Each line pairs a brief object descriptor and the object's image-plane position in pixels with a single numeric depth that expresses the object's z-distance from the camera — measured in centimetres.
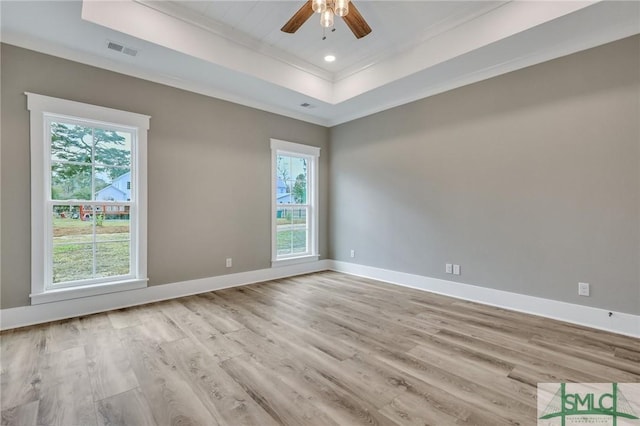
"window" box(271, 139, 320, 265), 491
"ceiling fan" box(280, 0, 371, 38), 225
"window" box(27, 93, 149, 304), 297
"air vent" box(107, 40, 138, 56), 300
